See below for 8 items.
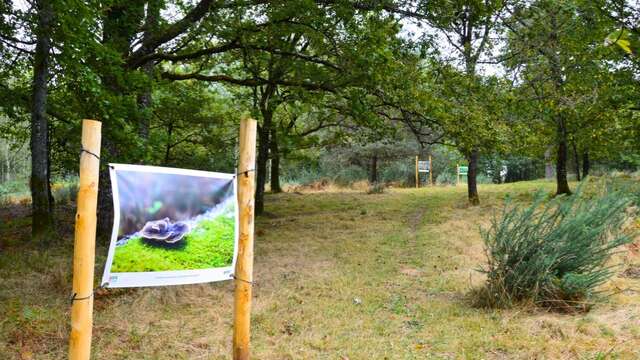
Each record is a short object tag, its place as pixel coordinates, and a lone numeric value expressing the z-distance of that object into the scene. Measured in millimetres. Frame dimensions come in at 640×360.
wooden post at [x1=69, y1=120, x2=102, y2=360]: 2744
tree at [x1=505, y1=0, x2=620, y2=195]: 10664
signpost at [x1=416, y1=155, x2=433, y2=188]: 21516
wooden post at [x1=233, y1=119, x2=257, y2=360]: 3404
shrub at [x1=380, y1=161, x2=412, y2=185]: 25597
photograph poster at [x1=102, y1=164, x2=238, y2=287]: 2852
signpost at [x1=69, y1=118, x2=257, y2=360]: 2750
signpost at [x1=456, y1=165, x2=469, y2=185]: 21156
